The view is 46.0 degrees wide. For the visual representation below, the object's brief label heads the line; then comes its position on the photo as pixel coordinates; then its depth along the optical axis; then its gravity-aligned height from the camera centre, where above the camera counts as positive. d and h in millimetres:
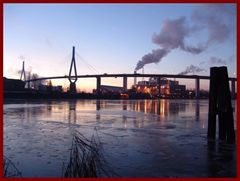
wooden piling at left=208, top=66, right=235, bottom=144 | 9953 -464
